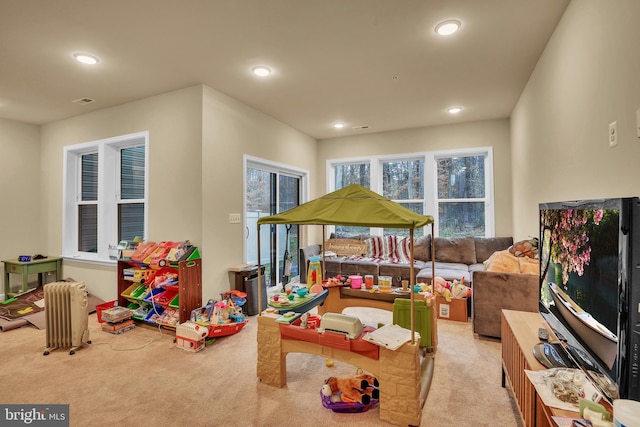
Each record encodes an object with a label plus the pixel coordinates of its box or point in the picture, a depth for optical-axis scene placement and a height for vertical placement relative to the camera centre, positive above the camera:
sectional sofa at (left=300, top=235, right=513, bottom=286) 4.35 -0.63
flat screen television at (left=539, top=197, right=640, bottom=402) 0.97 -0.29
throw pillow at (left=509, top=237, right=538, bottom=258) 3.07 -0.32
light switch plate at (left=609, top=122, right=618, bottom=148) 1.55 +0.43
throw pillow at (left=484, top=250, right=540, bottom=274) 2.87 -0.46
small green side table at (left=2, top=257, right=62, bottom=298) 4.16 -0.65
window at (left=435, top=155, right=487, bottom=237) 4.97 +0.38
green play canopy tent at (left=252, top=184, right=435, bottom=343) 1.74 +0.04
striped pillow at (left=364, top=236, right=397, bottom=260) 5.01 -0.47
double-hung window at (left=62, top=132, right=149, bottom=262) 4.00 +0.37
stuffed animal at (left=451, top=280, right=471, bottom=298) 3.50 -0.85
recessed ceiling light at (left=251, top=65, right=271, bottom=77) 2.99 +1.51
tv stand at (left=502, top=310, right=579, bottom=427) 1.25 -0.75
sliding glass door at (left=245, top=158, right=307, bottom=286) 4.24 +0.16
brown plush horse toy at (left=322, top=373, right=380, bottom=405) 1.94 -1.13
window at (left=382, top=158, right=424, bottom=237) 5.32 +0.64
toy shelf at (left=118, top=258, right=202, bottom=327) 3.09 -0.78
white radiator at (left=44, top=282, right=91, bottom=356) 2.77 -0.86
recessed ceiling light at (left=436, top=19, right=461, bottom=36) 2.28 +1.48
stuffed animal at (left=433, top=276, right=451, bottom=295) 3.55 -0.81
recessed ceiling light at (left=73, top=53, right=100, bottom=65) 2.70 +1.50
